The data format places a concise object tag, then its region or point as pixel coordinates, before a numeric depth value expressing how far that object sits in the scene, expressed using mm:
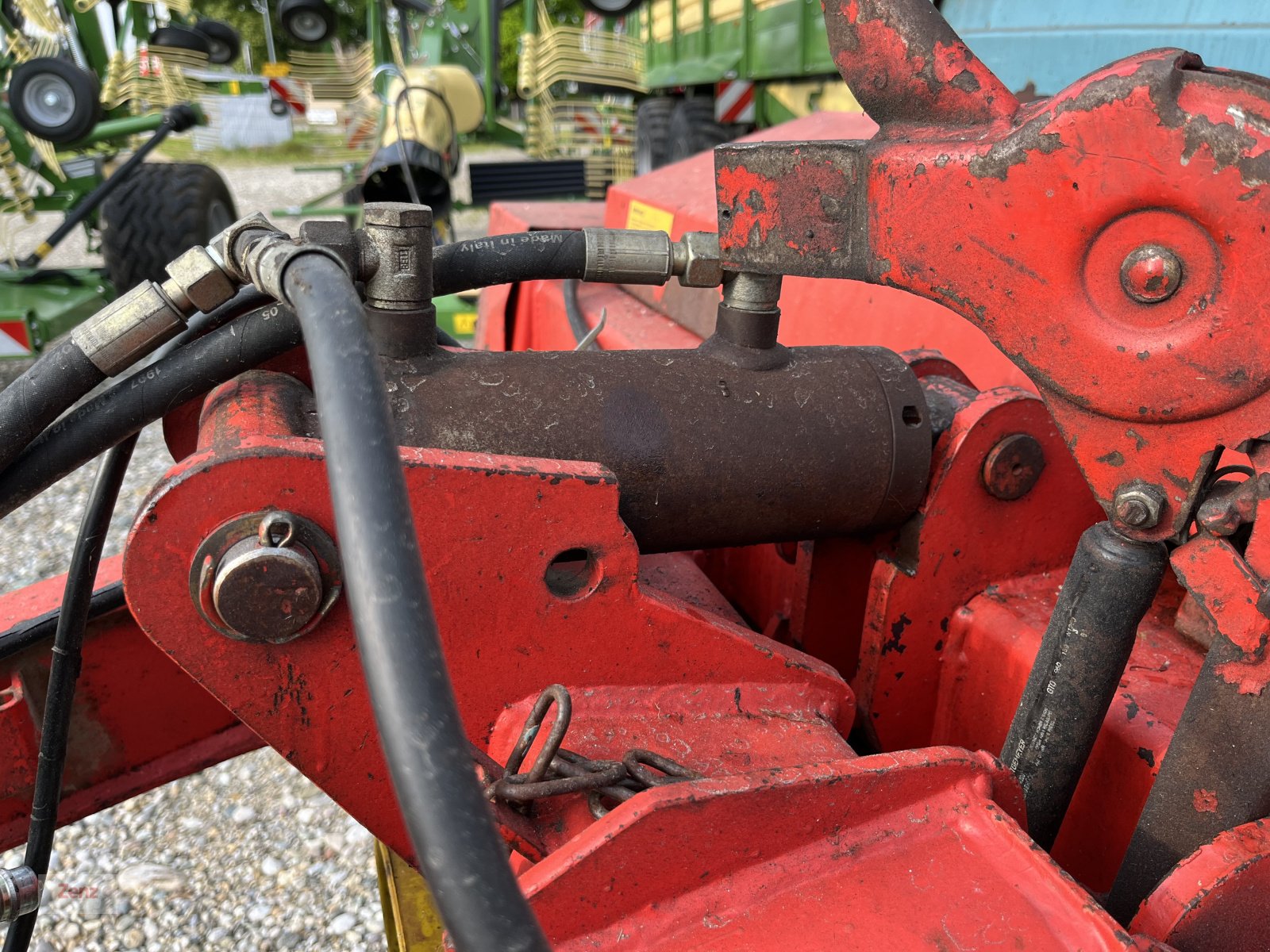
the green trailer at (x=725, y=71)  4512
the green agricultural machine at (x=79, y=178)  4383
